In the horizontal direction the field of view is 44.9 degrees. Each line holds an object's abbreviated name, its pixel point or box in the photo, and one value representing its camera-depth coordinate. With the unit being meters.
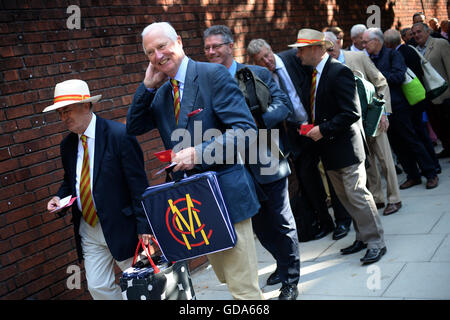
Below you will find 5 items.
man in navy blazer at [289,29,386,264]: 5.06
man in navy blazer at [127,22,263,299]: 3.51
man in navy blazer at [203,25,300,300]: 4.66
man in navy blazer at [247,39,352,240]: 6.07
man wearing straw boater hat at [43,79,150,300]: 4.14
